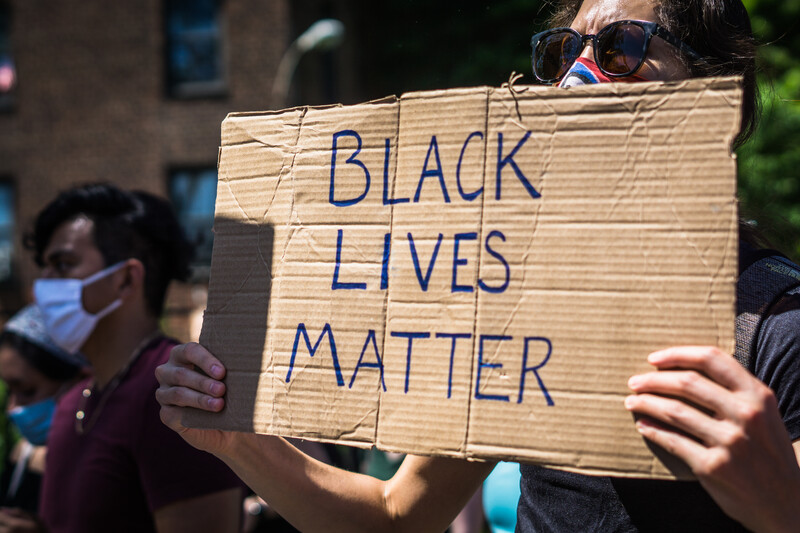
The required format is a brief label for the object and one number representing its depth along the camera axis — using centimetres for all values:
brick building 1409
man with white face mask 228
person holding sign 105
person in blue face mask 389
